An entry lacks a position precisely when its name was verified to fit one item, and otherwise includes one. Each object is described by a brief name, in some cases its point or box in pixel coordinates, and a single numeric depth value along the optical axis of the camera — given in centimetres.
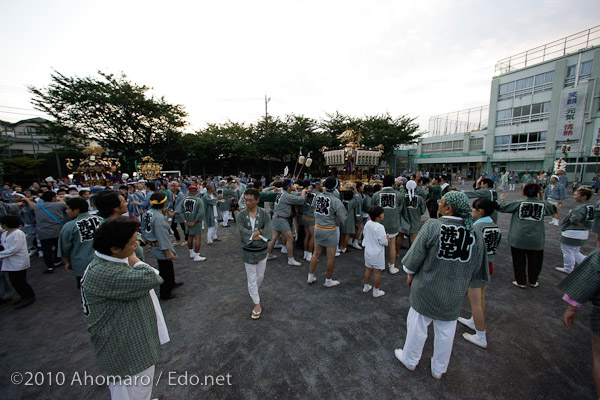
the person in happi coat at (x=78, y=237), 380
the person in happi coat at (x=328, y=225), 439
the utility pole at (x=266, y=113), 2613
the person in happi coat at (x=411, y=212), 592
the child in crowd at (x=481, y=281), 295
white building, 2152
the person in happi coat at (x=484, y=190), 459
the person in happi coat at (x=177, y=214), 711
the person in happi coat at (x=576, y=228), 452
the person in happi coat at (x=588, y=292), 209
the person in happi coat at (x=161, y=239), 399
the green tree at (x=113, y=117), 1966
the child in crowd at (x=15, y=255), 400
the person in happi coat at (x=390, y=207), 536
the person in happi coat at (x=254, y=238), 352
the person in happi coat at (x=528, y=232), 414
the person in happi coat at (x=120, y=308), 171
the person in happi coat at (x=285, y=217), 562
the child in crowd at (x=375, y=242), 392
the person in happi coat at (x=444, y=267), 237
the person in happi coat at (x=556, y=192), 824
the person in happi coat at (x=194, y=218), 597
